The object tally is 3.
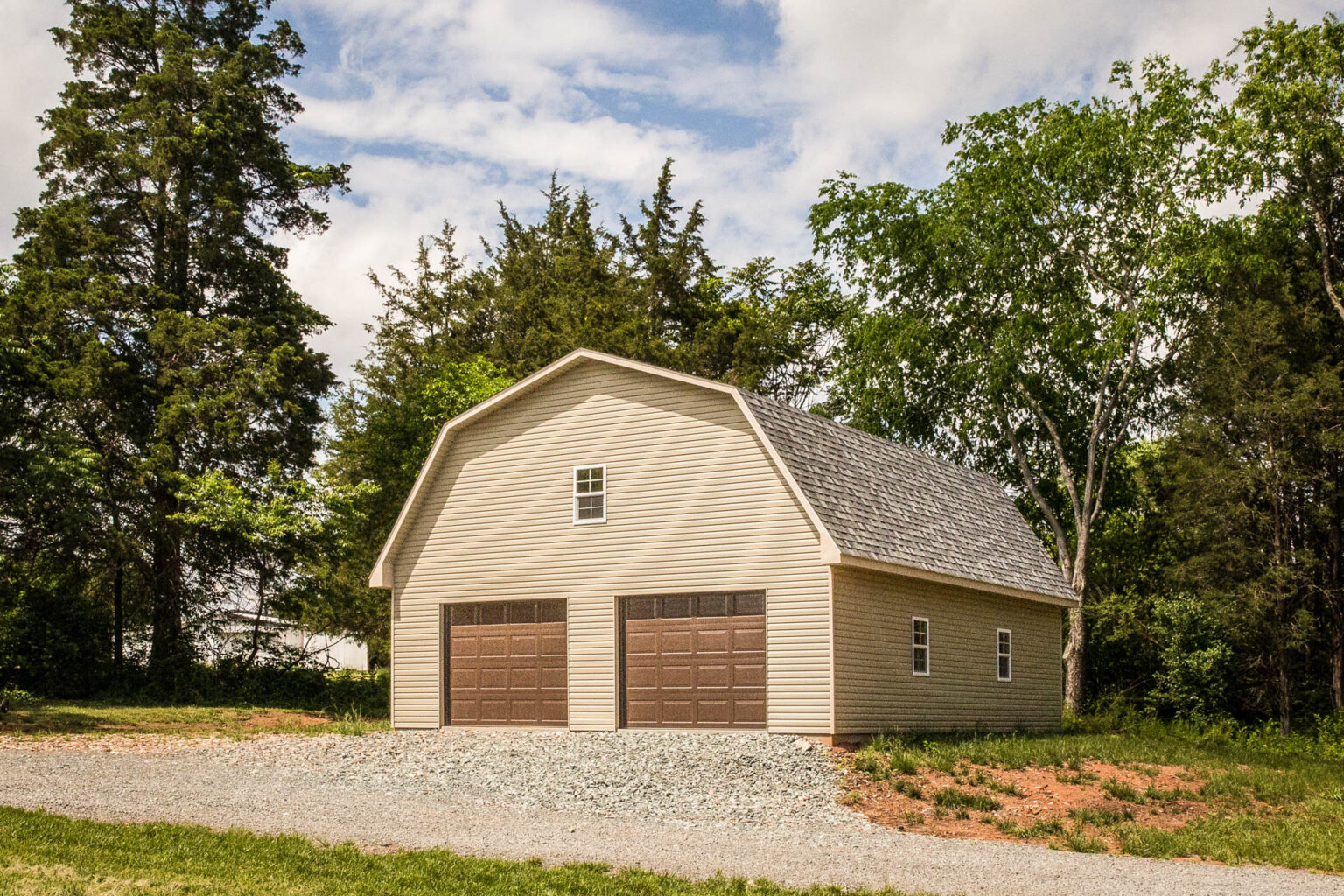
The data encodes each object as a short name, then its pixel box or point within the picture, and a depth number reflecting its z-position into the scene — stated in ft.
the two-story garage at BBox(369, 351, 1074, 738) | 65.00
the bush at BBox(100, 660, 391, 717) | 105.19
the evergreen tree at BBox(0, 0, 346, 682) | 102.83
